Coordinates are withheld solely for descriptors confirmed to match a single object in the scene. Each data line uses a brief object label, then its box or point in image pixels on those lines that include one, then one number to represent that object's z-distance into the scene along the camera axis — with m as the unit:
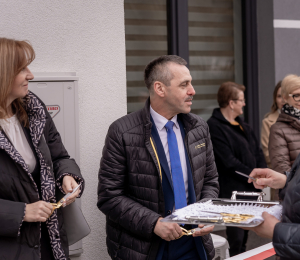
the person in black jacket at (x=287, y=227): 1.60
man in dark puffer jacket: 2.40
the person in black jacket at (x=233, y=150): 4.41
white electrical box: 3.08
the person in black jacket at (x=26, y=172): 2.15
